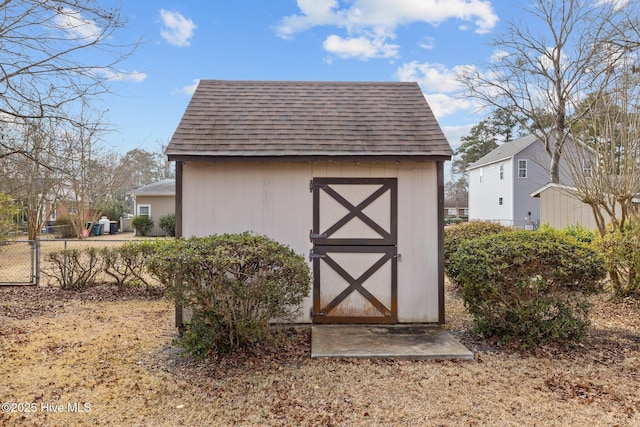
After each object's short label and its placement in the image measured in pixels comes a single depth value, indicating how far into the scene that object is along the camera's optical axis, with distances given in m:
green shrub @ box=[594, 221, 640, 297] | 5.98
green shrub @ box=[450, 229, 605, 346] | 4.38
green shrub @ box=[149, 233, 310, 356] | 4.02
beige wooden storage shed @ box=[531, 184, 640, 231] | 14.55
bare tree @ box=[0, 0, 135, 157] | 5.27
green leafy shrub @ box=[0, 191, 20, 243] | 8.48
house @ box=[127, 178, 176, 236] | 22.48
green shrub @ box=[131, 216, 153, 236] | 21.73
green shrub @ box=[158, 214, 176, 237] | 20.98
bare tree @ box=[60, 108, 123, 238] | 18.75
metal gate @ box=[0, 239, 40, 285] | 8.05
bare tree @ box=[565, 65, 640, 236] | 6.63
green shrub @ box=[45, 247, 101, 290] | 7.52
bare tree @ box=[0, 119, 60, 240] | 7.63
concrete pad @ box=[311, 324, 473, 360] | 4.30
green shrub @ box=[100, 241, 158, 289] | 7.45
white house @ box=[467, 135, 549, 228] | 24.02
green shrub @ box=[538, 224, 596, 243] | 8.11
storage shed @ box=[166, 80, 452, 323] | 5.34
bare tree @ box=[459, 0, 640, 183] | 11.86
